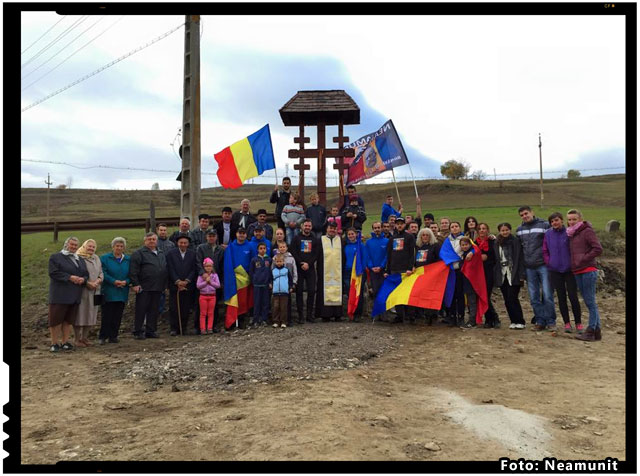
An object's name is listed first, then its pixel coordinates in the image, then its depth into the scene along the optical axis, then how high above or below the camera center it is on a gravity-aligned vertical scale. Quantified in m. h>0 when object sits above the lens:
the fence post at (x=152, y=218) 13.22 +0.60
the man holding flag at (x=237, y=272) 9.33 -0.71
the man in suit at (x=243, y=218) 9.98 +0.44
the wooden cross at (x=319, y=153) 11.25 +2.10
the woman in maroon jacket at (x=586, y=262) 7.50 -0.44
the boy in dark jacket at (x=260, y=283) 9.06 -0.91
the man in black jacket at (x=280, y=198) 10.24 +0.90
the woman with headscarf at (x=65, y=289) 7.56 -0.85
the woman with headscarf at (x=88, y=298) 7.86 -1.05
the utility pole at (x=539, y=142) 49.01 +10.21
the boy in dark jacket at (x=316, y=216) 10.03 +0.48
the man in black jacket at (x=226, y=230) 10.04 +0.17
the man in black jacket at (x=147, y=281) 8.52 -0.81
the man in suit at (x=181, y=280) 8.91 -0.83
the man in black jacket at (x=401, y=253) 9.41 -0.34
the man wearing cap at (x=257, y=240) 9.38 -0.05
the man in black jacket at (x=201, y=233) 9.66 +0.11
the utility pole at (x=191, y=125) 10.65 +2.69
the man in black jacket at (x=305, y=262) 9.48 -0.52
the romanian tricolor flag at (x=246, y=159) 10.34 +1.82
